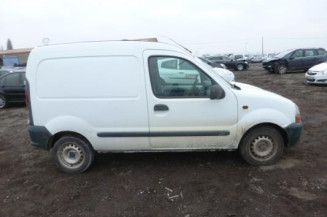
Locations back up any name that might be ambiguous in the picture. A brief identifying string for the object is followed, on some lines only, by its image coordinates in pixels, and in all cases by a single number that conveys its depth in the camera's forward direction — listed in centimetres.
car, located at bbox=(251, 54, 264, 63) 4730
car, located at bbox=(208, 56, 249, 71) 2847
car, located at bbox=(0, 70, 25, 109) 1126
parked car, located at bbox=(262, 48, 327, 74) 2012
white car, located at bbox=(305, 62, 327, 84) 1327
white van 418
